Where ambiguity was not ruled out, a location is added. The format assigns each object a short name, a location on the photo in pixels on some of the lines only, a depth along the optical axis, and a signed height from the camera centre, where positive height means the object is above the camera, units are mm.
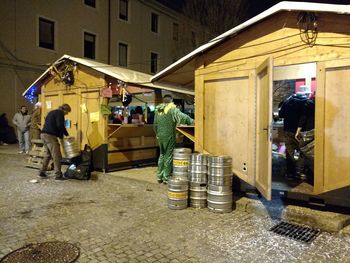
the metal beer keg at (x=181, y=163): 5938 -769
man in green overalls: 7738 -243
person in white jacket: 12406 -273
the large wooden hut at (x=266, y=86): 5051 +637
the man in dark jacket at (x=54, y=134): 8212 -356
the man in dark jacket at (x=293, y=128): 6672 -131
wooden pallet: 9609 -1064
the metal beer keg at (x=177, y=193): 5730 -1270
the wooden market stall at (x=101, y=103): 9000 +500
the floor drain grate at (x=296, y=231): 4555 -1610
